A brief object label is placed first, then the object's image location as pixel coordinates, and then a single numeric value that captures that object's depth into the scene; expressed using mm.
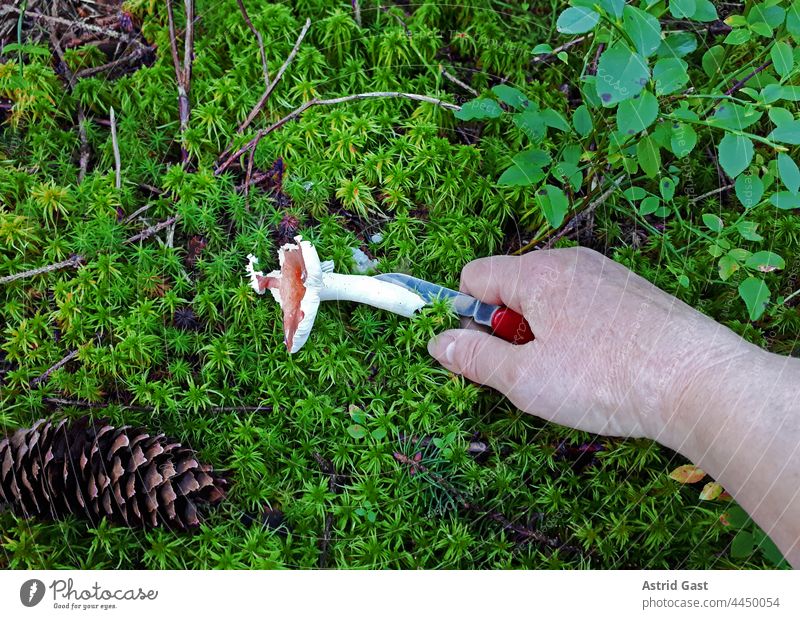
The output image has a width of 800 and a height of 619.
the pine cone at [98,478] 390
